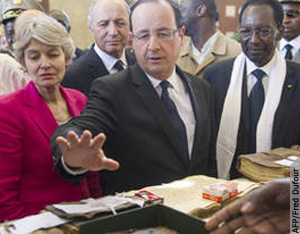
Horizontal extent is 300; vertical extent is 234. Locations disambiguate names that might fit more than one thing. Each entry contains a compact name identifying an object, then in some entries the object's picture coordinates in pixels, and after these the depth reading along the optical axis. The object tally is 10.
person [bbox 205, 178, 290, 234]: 1.09
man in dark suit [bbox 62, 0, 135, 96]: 2.77
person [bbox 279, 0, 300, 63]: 4.18
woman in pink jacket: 1.78
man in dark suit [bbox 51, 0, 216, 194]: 1.95
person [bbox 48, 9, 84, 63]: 4.32
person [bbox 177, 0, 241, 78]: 3.58
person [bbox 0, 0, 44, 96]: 2.64
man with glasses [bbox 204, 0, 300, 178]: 2.47
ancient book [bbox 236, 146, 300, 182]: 2.00
